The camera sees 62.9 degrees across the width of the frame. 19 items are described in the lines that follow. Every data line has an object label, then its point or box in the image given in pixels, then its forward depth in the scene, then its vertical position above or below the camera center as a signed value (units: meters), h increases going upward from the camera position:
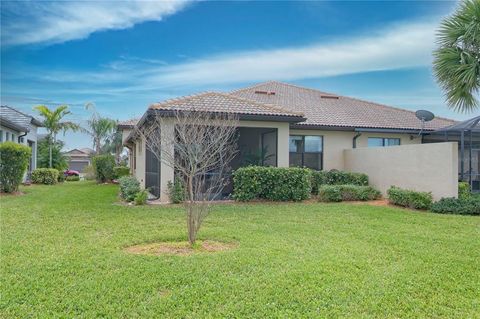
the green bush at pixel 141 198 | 13.95 -1.32
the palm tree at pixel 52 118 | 31.95 +3.54
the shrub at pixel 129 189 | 14.92 -1.11
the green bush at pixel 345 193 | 15.21 -1.21
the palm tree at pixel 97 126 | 39.44 +3.52
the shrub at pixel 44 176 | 25.89 -1.03
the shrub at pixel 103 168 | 28.58 -0.52
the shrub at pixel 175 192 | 14.25 -1.12
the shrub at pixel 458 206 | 12.46 -1.40
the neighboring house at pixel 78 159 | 58.94 +0.25
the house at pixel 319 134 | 14.57 +1.41
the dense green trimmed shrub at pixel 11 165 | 17.22 -0.21
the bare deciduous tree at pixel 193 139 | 7.89 +0.58
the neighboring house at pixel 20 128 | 22.55 +1.98
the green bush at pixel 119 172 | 28.92 -0.82
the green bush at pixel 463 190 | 13.94 -1.00
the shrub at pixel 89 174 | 34.06 -1.17
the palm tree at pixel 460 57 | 12.82 +3.57
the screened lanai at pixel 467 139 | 16.25 +1.14
